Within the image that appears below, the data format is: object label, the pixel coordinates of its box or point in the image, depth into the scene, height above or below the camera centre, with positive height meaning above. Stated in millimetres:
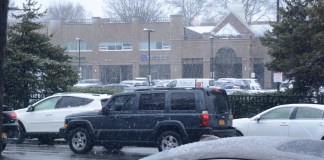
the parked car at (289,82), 24956 -658
